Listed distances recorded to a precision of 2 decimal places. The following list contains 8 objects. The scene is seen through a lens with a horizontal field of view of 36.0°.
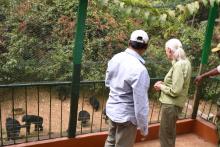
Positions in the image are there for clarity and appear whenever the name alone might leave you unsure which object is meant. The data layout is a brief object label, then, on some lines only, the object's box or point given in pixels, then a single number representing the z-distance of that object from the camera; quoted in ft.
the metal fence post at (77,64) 12.37
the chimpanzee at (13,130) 14.19
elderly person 12.14
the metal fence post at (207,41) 15.92
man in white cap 9.91
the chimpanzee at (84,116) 19.06
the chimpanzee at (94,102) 21.33
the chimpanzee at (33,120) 16.05
